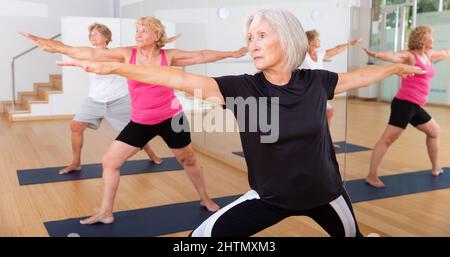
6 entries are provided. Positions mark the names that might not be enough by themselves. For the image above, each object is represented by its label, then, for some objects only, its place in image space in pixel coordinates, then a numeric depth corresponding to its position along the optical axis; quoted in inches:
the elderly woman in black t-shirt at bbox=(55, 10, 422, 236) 58.1
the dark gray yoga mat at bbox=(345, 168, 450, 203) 122.1
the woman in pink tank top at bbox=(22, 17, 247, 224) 109.4
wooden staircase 295.0
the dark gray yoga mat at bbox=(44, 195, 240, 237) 107.7
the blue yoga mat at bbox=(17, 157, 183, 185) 154.9
